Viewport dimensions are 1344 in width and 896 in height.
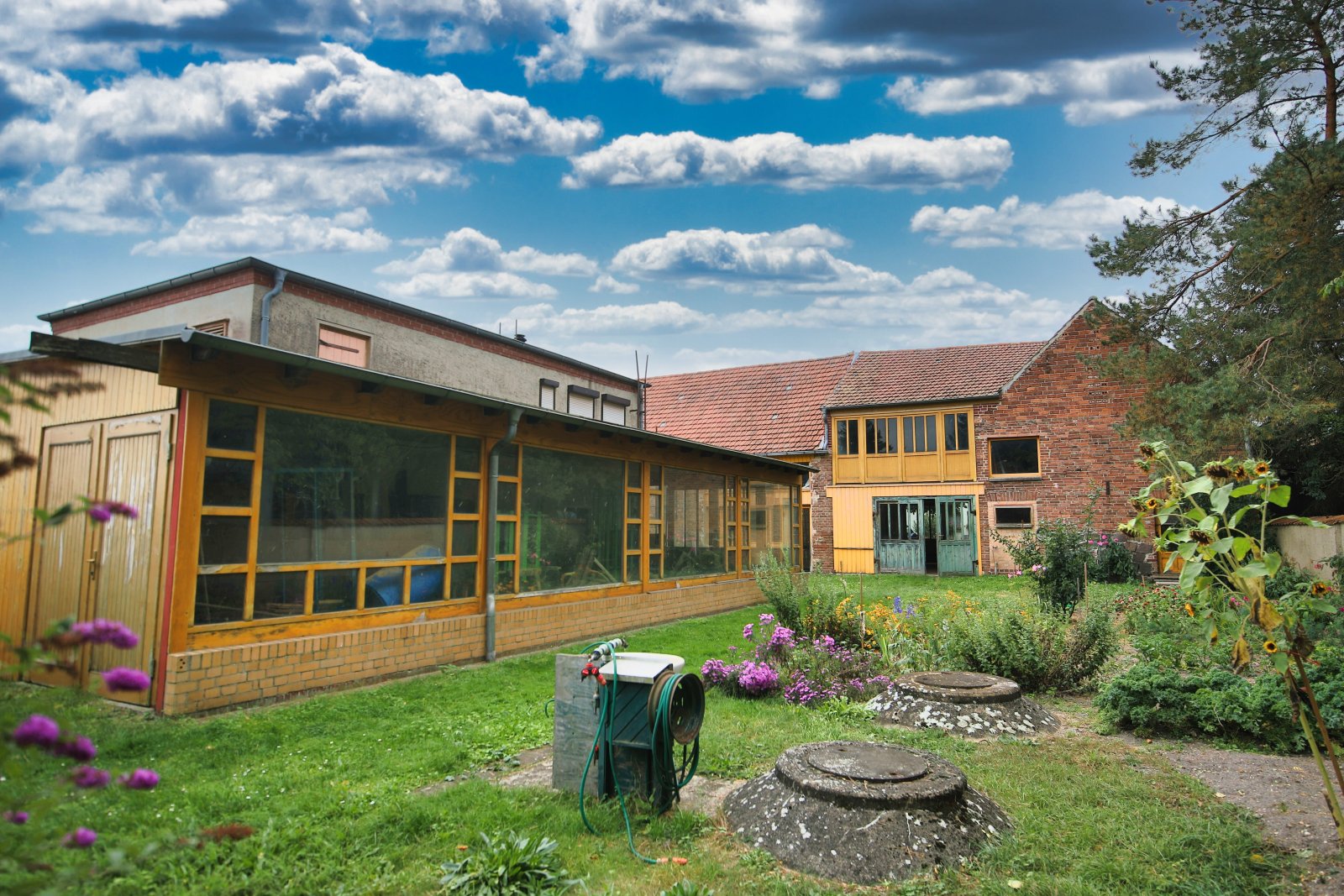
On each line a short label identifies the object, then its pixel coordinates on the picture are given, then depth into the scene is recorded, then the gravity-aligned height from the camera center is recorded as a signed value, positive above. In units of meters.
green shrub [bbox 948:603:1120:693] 7.90 -1.31
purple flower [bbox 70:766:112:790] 1.68 -0.57
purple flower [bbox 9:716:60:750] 1.59 -0.45
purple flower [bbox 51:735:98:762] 1.64 -0.50
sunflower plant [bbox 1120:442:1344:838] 3.45 -0.19
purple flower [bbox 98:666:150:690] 1.71 -0.38
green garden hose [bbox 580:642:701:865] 4.49 -1.32
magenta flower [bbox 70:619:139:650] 1.65 -0.26
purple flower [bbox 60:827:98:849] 1.72 -0.72
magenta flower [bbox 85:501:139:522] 1.73 +0.00
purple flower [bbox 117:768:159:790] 1.80 -0.62
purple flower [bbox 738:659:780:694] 7.68 -1.59
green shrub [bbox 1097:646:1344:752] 5.94 -1.44
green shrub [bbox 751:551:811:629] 9.88 -0.94
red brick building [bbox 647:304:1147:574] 22.27 +2.12
